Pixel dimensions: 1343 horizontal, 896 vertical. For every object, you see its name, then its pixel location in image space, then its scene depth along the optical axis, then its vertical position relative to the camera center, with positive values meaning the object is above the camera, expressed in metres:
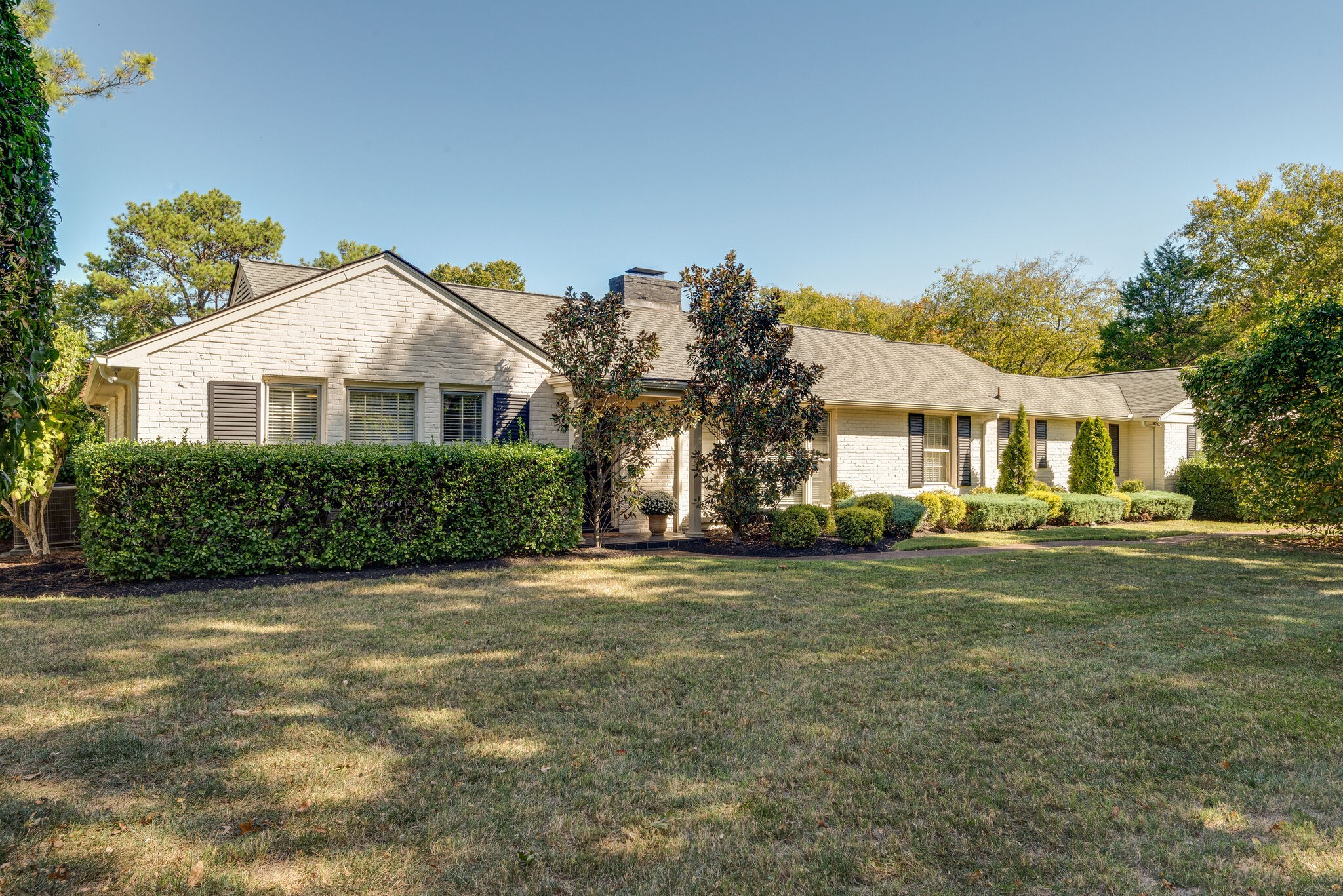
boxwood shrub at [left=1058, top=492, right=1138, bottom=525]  18.06 -1.23
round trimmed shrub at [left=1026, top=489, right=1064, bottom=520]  17.70 -0.98
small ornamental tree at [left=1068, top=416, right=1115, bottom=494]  19.58 -0.03
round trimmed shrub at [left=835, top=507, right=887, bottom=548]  12.89 -1.16
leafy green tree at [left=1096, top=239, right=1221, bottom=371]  39.47 +7.83
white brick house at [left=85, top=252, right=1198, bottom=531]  10.38 +1.36
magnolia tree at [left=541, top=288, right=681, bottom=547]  11.64 +1.21
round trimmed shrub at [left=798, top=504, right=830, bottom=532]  13.96 -1.05
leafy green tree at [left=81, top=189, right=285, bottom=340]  31.19 +9.01
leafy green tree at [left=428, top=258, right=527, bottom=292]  41.31 +10.80
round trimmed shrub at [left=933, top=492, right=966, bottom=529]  16.20 -1.14
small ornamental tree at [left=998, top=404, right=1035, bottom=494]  18.67 -0.09
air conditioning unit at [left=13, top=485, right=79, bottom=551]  12.79 -1.01
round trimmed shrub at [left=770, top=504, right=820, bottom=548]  12.48 -1.16
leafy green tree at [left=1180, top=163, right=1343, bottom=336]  33.19 +10.62
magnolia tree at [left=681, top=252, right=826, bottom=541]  12.20 +1.21
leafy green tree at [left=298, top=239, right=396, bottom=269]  39.50 +11.38
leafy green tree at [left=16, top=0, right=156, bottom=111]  15.53 +8.45
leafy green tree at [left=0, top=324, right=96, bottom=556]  9.90 +0.26
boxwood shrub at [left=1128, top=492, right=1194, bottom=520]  19.50 -1.24
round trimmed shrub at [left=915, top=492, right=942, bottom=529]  15.95 -1.01
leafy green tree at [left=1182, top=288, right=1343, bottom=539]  11.56 +0.81
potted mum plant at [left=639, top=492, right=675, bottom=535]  13.50 -0.86
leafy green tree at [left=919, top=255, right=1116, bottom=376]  39.31 +8.11
